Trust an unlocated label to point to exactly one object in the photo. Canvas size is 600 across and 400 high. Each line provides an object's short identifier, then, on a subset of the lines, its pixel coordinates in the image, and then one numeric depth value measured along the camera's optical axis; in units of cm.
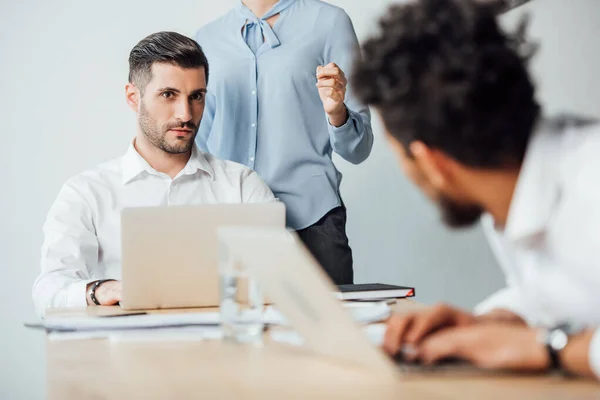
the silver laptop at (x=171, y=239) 260
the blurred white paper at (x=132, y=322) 242
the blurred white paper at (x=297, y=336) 222
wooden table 192
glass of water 230
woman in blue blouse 347
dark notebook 275
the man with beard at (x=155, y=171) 323
